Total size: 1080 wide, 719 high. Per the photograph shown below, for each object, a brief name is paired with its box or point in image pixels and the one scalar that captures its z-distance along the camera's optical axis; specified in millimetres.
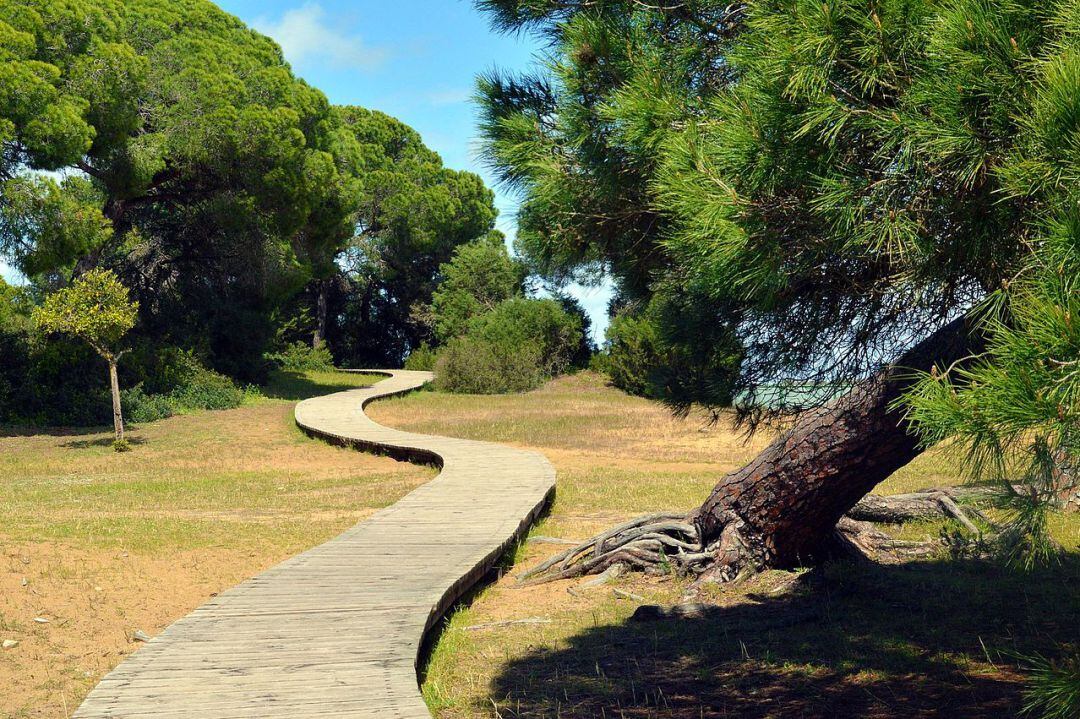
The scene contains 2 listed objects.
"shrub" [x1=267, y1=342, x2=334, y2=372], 37531
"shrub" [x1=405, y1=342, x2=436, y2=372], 43281
